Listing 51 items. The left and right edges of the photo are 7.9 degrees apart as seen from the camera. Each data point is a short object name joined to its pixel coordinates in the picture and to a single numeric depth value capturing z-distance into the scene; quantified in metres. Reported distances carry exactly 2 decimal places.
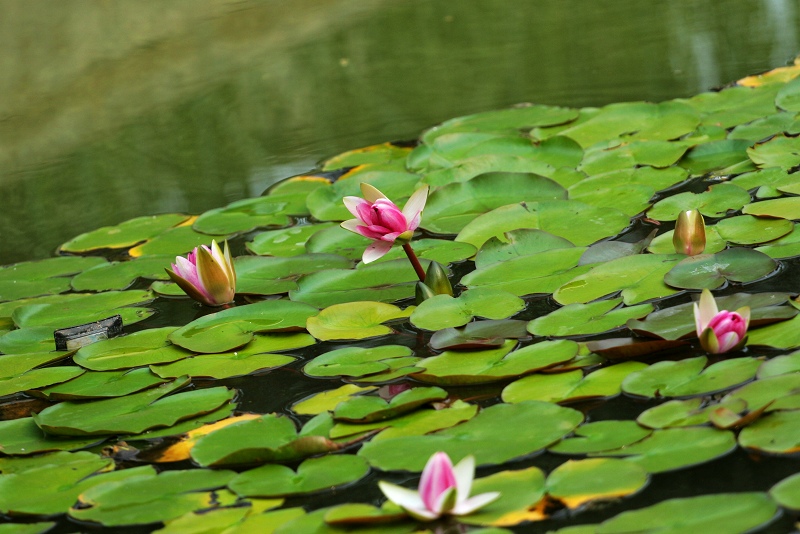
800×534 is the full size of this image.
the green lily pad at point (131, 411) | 6.21
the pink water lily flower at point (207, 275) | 6.48
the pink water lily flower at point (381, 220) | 6.37
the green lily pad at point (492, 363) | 6.20
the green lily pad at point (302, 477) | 6.05
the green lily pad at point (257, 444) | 6.10
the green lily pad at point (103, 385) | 6.29
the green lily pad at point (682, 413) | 6.05
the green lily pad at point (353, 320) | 6.36
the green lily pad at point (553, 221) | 6.57
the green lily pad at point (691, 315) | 6.20
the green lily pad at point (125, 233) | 6.90
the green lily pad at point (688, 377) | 6.10
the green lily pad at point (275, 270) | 6.56
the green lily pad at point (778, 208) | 6.48
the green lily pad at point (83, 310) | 6.56
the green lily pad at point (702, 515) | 5.91
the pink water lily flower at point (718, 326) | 6.15
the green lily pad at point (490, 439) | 6.06
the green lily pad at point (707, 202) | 6.57
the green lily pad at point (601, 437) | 6.04
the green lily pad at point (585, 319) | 6.27
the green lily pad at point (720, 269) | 6.33
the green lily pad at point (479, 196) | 6.71
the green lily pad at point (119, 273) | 6.69
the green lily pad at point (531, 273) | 6.41
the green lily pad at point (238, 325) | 6.39
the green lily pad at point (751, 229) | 6.45
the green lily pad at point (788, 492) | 5.92
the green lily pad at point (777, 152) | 6.69
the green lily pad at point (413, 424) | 6.12
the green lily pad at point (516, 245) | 6.51
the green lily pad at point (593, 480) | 5.97
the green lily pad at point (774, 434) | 5.99
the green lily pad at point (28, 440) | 6.20
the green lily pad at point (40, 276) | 6.72
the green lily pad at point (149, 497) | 6.05
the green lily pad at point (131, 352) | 6.37
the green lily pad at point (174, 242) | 6.81
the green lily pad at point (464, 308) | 6.34
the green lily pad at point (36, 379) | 6.35
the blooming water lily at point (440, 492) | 5.96
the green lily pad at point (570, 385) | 6.14
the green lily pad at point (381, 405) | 6.14
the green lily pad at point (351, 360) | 6.26
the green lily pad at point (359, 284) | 6.47
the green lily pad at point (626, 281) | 6.33
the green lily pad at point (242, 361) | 6.32
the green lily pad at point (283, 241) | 6.71
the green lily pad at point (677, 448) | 6.00
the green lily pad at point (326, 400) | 6.20
